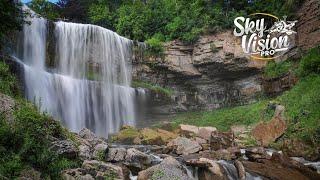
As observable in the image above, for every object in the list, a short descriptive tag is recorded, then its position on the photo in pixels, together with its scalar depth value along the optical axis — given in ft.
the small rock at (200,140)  41.30
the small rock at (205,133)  44.70
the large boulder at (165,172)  23.33
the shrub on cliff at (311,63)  53.53
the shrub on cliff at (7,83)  27.64
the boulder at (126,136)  47.04
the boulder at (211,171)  27.14
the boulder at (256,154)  33.05
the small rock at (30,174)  18.07
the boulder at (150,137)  45.34
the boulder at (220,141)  40.41
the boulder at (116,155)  28.93
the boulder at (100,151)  28.36
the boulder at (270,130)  44.03
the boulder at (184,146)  37.55
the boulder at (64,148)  22.54
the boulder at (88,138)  30.96
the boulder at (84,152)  26.05
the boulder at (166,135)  46.51
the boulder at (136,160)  28.00
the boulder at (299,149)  36.00
